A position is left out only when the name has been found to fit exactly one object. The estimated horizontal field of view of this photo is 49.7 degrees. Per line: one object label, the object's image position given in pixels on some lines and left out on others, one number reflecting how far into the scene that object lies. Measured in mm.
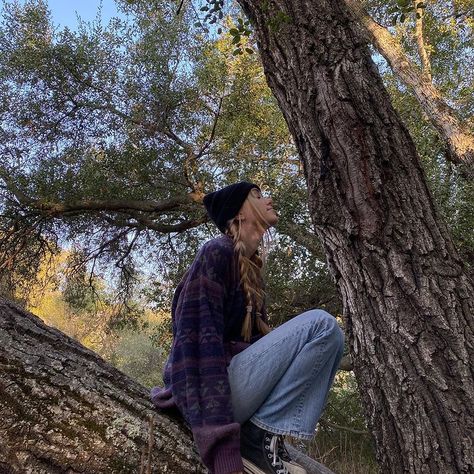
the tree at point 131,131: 8656
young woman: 2135
